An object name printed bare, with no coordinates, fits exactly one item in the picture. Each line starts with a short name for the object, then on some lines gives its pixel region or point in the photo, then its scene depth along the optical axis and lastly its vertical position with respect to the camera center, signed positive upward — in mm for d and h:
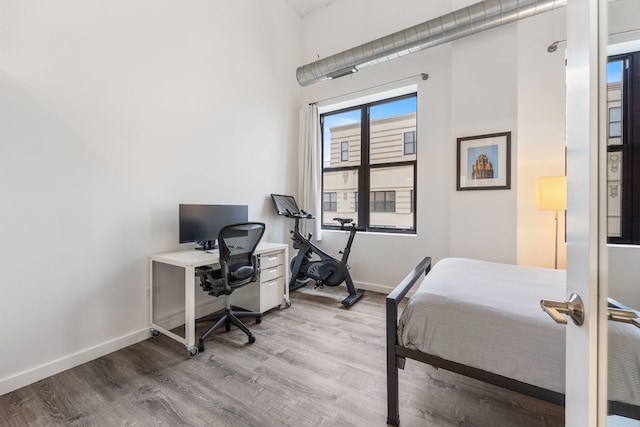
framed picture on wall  2818 +576
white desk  2213 -788
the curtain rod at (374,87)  3361 +1760
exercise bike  3434 -682
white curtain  4082 +697
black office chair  2293 -520
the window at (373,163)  3795 +768
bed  1015 -594
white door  588 +13
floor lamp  2396 +200
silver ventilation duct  2486 +1932
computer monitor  2555 -92
